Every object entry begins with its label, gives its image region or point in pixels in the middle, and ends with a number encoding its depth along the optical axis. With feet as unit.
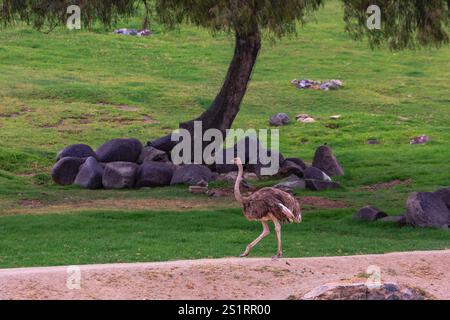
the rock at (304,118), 117.39
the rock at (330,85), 138.82
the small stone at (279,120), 116.37
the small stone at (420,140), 105.09
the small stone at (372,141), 107.24
